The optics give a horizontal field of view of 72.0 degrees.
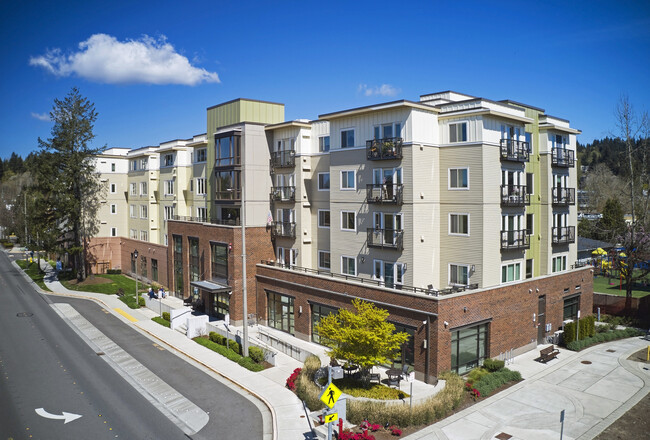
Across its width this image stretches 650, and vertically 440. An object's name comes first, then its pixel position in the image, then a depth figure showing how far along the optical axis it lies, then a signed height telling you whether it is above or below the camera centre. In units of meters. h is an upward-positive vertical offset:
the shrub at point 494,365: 24.89 -9.22
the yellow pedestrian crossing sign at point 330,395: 15.85 -6.89
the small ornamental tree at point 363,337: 21.33 -6.59
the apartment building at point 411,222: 26.66 -1.50
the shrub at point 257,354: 27.80 -9.37
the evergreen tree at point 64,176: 50.72 +3.61
